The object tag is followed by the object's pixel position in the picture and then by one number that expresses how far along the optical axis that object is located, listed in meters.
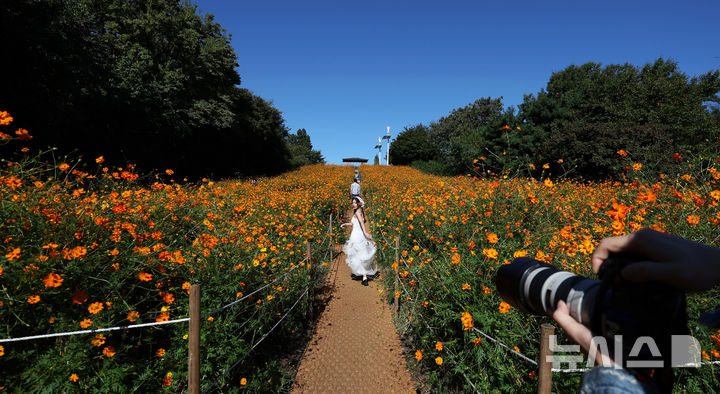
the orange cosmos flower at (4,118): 2.02
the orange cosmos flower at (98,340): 1.60
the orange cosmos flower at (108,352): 1.65
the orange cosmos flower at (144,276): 1.90
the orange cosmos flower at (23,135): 2.16
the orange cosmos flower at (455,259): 2.42
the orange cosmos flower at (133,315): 1.77
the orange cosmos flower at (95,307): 1.67
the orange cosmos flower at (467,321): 2.05
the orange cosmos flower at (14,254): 1.56
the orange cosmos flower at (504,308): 1.91
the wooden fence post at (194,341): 1.58
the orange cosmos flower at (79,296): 1.67
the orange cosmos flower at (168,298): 2.05
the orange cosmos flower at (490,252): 2.17
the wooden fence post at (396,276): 3.95
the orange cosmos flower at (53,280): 1.56
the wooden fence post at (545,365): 1.31
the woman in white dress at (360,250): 5.68
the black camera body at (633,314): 0.56
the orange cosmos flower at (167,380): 1.89
